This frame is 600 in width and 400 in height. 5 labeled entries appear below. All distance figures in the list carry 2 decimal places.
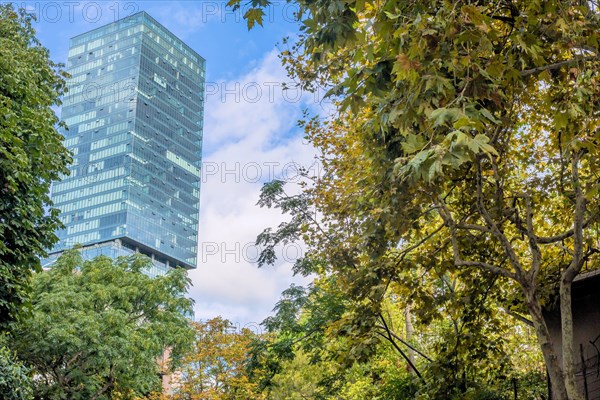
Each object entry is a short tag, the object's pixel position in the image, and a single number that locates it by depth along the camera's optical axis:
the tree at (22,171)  12.46
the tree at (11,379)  11.25
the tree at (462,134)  5.55
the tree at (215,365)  22.06
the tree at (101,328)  19.91
